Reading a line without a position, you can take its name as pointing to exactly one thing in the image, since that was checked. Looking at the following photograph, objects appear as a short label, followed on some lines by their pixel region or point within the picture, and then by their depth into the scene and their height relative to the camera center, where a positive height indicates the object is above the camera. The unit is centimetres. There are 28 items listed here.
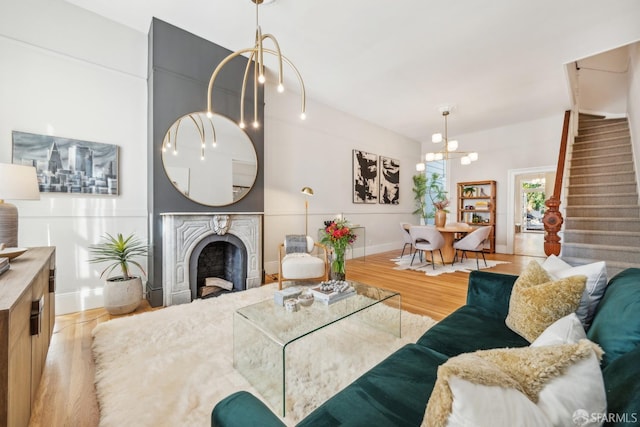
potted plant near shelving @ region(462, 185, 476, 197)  674 +54
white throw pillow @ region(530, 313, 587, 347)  79 -39
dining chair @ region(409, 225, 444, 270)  442 -46
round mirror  304 +69
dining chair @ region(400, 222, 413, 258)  508 -43
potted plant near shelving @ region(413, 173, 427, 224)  721 +50
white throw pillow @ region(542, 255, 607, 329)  120 -38
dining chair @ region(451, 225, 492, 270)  437 -49
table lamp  178 +16
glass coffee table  151 -75
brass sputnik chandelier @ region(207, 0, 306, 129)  190 +122
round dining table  491 -66
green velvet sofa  62 -68
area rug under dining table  443 -101
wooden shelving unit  632 +19
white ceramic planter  259 -84
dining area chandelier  458 +115
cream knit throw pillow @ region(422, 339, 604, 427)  53 -38
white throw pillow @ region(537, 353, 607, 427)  55 -41
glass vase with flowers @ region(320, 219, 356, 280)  295 -38
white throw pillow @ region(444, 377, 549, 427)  49 -39
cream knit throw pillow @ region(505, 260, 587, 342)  120 -44
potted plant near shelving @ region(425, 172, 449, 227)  712 +64
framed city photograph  247 +53
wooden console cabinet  88 -52
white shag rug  142 -106
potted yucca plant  260 -67
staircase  327 +16
